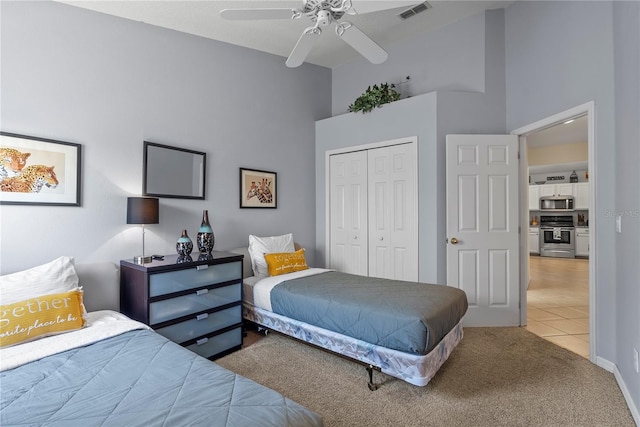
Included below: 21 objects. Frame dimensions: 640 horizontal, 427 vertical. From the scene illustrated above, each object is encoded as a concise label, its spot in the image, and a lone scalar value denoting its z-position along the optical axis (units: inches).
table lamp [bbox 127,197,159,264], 107.0
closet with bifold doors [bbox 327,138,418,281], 150.5
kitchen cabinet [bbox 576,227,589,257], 325.4
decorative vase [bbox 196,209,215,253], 120.5
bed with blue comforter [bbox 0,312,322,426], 44.5
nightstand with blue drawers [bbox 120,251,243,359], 97.5
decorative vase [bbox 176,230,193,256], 114.2
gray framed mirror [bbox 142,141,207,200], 121.4
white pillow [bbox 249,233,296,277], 137.3
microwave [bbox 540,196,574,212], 335.0
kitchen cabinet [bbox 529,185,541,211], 357.7
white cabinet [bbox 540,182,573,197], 337.7
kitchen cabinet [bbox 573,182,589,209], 324.2
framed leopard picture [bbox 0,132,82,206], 92.3
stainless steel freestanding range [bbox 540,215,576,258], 333.4
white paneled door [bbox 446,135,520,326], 138.2
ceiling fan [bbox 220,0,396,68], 80.2
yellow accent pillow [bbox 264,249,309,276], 134.7
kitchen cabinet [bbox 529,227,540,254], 353.4
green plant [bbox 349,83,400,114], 156.6
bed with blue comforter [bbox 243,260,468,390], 84.0
